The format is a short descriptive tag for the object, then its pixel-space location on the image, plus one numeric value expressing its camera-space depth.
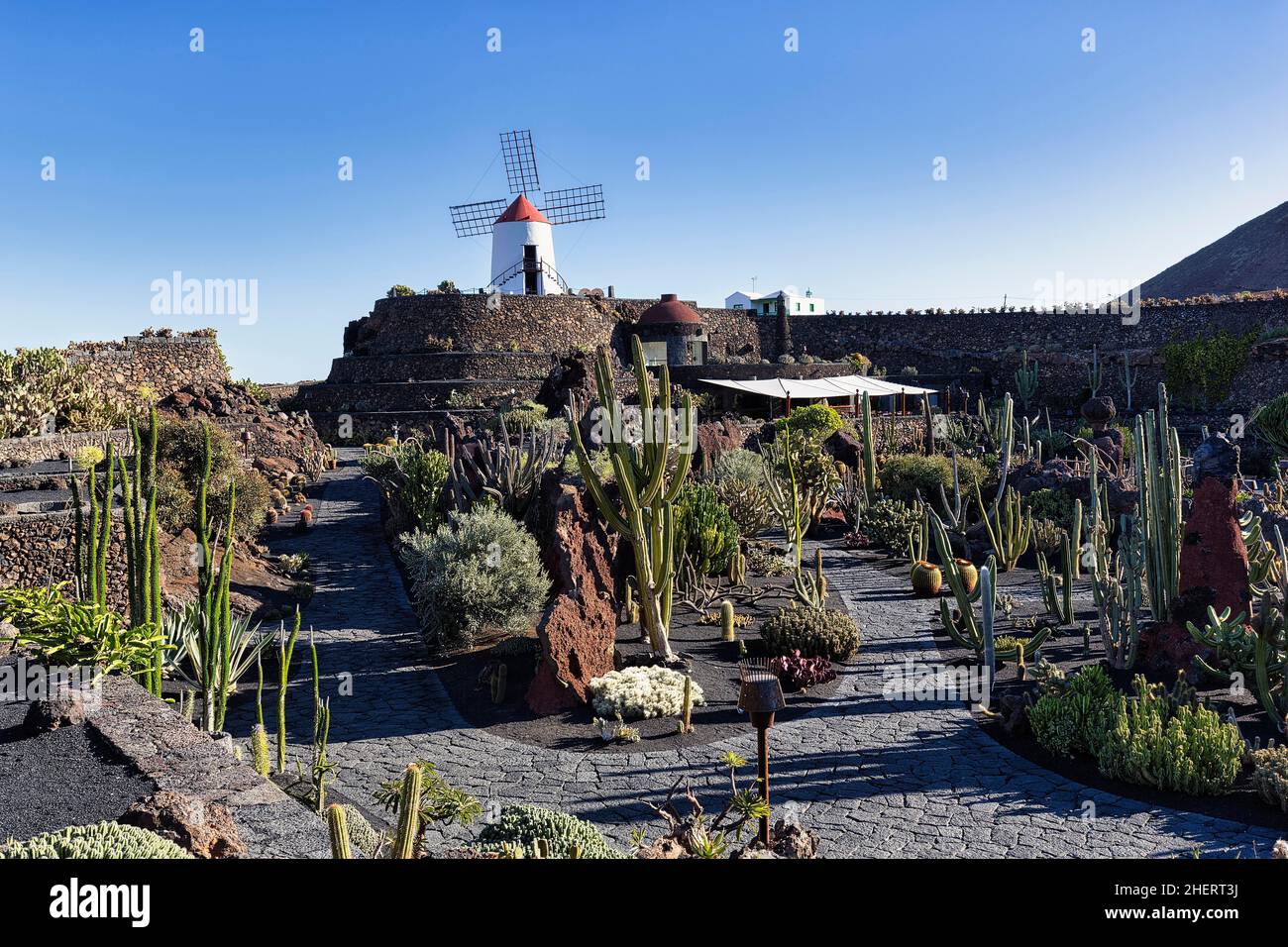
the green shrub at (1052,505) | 16.17
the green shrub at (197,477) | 13.97
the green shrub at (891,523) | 15.62
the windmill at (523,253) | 44.34
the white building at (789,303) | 52.31
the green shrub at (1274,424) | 23.56
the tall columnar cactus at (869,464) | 17.86
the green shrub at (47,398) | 17.70
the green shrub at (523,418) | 24.38
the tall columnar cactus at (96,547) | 7.77
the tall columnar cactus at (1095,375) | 36.37
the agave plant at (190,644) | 8.20
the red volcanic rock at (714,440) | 17.42
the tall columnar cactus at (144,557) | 7.53
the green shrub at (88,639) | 7.27
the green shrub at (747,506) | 14.95
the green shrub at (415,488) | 15.16
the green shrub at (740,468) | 16.70
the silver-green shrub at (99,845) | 3.81
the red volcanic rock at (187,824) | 4.27
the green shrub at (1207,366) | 36.00
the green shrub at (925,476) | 18.16
